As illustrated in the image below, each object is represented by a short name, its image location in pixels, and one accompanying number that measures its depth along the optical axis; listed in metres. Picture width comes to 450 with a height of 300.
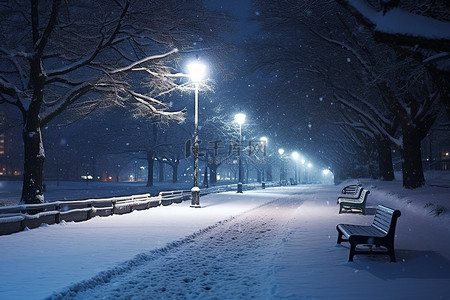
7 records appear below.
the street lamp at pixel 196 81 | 19.59
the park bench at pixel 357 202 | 15.76
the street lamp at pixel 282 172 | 83.04
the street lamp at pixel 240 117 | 36.31
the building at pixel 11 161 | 78.38
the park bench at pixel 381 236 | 7.62
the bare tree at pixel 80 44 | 15.11
